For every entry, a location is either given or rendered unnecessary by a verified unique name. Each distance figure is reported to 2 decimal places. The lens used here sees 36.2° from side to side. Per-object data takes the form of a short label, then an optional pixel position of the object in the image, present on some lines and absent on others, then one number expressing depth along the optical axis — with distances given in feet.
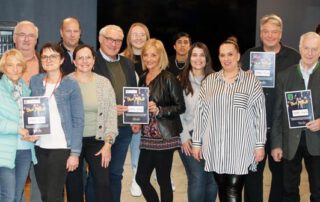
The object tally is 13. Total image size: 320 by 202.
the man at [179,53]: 15.76
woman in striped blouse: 11.25
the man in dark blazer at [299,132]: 12.07
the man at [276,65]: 13.28
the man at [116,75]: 13.07
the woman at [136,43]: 16.06
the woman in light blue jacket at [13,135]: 11.00
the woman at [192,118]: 12.78
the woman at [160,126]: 12.77
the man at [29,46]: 12.87
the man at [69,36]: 14.19
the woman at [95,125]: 11.85
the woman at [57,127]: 11.16
